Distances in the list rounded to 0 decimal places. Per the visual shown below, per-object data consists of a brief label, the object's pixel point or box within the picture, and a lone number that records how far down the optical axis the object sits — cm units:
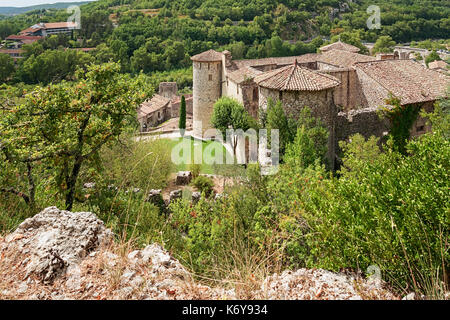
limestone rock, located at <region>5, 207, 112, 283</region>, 443
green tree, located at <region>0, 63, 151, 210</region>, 963
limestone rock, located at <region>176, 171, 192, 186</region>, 2106
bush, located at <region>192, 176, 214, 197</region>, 1975
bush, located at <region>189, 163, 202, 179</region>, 2173
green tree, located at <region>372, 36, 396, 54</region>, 6219
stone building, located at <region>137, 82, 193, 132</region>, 4691
